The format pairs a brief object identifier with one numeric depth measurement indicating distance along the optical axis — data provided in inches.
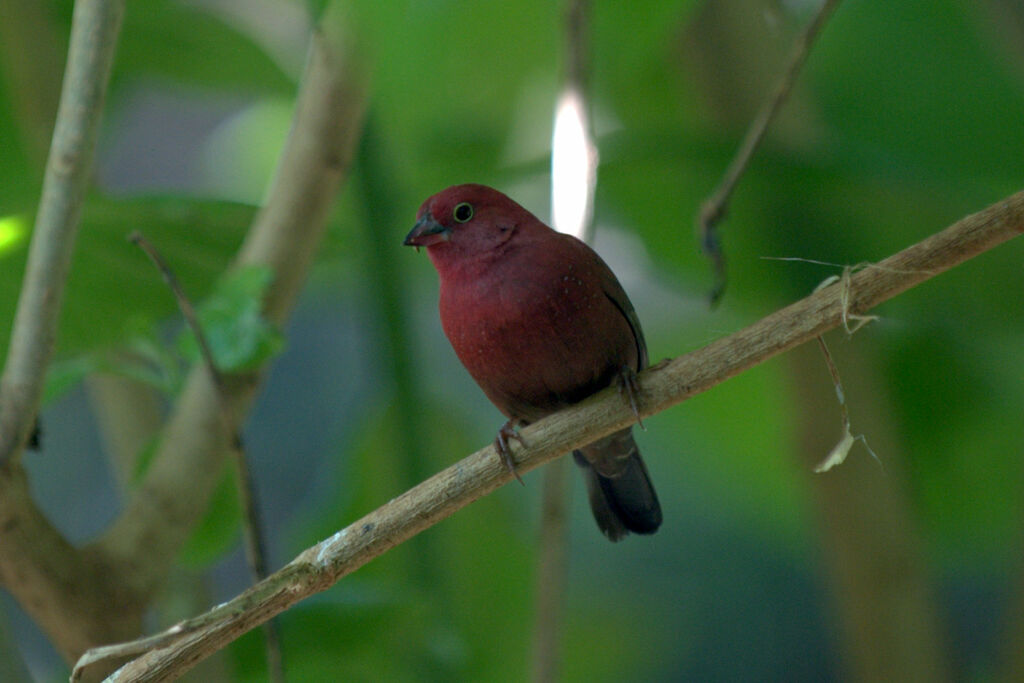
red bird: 136.7
